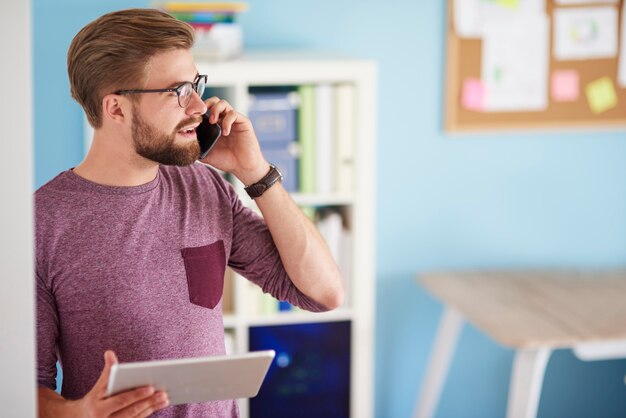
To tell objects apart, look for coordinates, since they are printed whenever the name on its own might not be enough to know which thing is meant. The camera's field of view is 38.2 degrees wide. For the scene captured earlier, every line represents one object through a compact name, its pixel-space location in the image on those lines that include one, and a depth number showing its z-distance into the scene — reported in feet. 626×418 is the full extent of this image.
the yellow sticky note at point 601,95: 10.65
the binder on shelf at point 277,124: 8.72
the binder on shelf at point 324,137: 8.85
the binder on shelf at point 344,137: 8.87
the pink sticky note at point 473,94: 10.35
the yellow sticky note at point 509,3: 10.18
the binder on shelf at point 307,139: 8.82
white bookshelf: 8.59
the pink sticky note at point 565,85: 10.54
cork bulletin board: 10.28
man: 4.69
